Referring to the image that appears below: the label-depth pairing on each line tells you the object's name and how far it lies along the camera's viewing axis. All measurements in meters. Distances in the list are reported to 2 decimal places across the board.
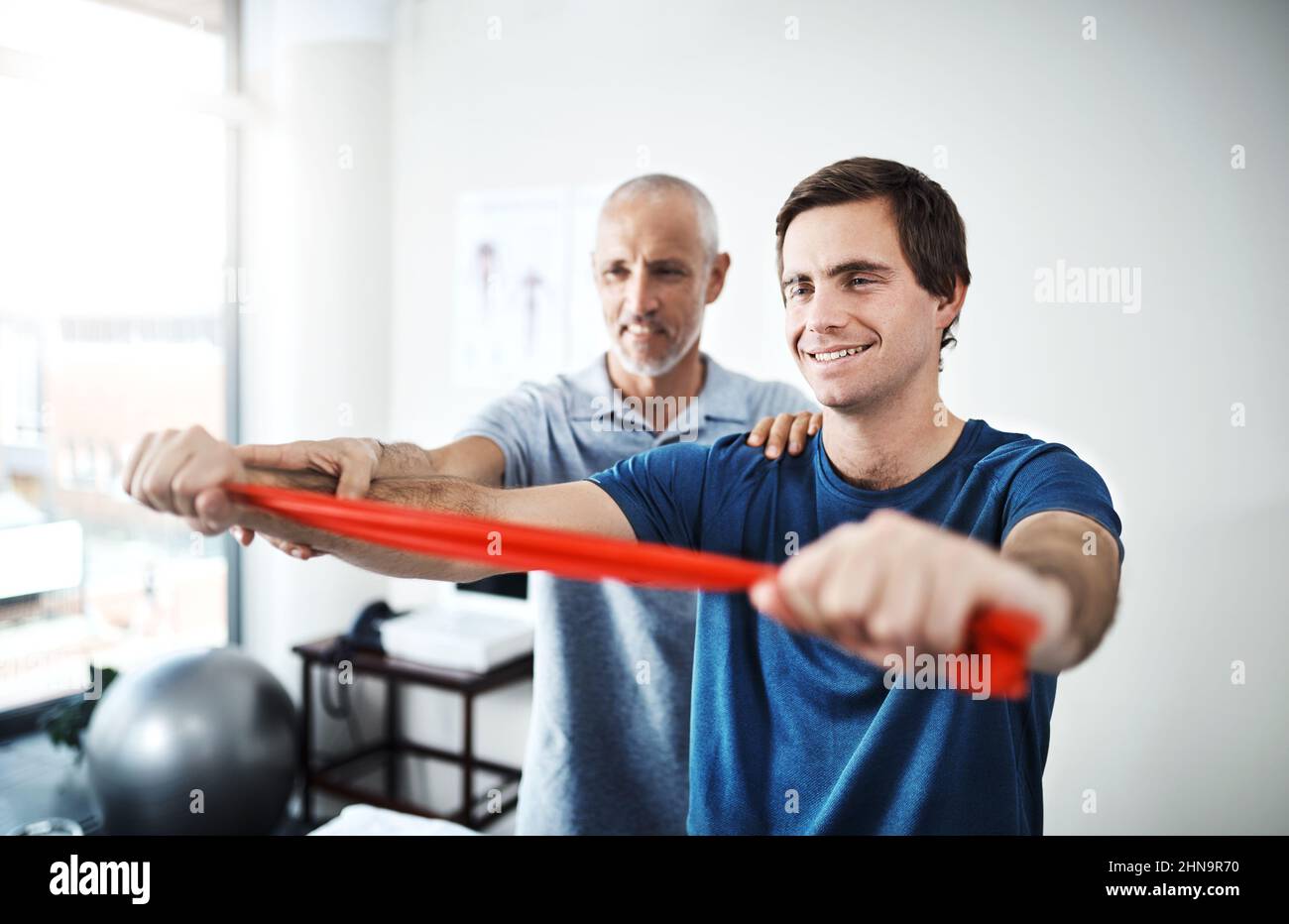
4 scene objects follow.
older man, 1.66
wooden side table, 2.73
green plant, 2.73
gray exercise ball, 2.40
